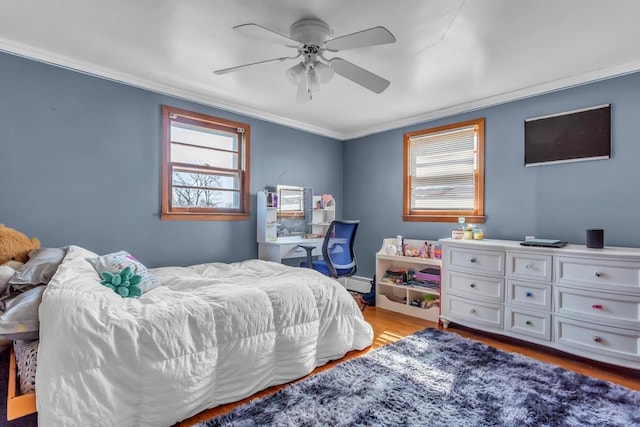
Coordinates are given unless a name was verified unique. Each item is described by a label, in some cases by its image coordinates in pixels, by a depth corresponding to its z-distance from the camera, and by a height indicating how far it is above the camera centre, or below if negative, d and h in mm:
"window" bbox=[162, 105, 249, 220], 3219 +487
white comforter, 1346 -697
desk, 3594 -427
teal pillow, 1874 -432
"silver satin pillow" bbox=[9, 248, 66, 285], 1603 -322
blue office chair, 3307 -420
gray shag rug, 1717 -1115
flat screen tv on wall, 2715 +705
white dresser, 2252 -666
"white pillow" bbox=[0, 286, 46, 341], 1302 -454
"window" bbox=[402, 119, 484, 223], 3527 +478
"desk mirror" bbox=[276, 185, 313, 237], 4164 +38
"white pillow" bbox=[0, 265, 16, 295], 1587 -336
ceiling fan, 1798 +1007
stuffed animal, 2025 -244
